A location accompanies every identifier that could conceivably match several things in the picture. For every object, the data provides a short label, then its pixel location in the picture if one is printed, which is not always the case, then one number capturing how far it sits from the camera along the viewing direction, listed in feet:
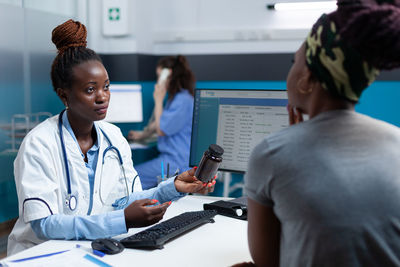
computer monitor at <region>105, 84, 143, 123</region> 11.43
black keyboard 3.82
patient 2.33
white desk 3.60
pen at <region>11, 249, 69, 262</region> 3.53
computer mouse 3.70
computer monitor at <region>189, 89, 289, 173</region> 5.25
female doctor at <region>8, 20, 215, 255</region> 4.00
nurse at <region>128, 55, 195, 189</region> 11.05
